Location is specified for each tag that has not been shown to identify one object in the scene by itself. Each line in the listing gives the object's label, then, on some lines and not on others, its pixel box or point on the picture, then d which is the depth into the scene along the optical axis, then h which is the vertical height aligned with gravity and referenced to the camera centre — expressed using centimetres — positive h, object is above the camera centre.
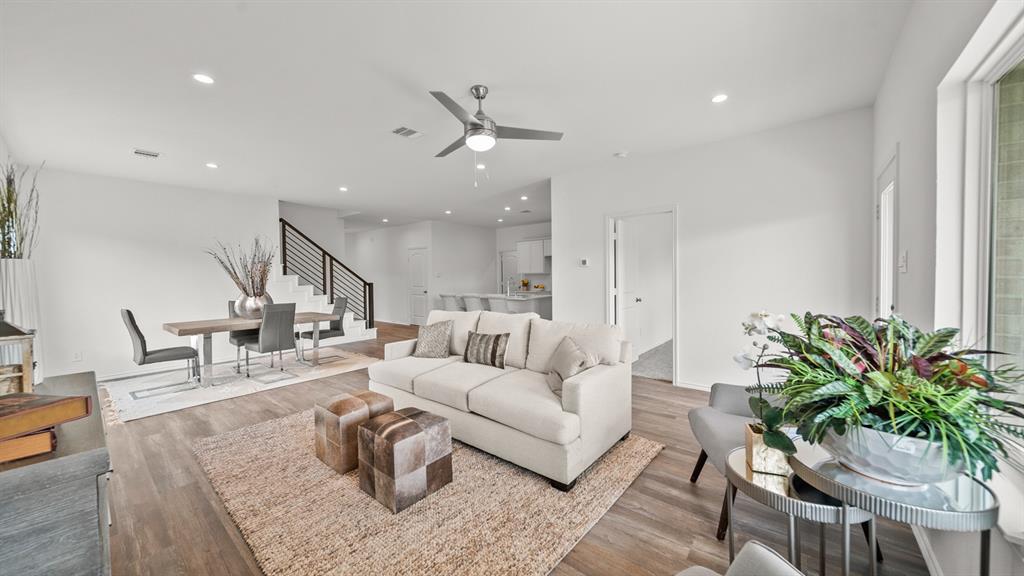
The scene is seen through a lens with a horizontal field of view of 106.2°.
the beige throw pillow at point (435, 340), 360 -54
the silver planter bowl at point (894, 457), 94 -46
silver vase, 479 -28
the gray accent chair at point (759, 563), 84 -64
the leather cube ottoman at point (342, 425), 244 -92
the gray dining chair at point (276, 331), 456 -57
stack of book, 76 -28
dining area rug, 381 -120
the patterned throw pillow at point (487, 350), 324 -58
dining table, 422 -50
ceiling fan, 241 +106
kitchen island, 749 -41
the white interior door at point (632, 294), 536 -19
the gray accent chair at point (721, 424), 182 -75
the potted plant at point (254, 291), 480 -9
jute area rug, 171 -122
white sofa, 227 -77
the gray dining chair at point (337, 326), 594 -68
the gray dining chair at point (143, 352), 415 -76
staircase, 668 +1
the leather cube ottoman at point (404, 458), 203 -96
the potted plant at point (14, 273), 214 +8
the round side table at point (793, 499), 109 -66
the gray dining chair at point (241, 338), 493 -70
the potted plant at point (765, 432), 117 -48
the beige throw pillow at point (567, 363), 253 -55
